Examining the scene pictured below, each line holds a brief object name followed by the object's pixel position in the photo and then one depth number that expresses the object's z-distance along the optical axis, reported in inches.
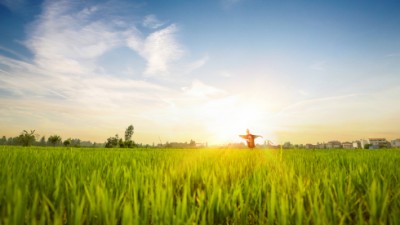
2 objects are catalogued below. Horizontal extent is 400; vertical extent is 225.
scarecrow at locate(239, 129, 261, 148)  672.9
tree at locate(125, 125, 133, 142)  4136.3
